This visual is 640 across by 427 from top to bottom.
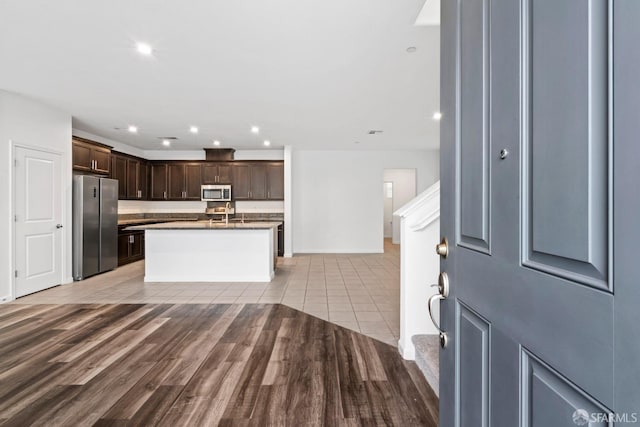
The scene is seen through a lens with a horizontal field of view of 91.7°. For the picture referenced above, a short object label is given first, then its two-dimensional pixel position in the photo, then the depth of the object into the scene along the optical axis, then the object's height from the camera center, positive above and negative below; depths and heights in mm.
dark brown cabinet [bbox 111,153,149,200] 6480 +858
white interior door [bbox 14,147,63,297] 4066 -79
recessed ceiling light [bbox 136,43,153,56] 2752 +1500
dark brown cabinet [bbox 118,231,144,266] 6172 -674
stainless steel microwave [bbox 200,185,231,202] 7406 +506
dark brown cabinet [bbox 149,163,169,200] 7602 +838
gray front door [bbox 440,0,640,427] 447 +3
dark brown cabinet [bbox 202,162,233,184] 7598 +1007
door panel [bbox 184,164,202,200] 7594 +811
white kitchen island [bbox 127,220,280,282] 4941 -667
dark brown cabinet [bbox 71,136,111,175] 5246 +1048
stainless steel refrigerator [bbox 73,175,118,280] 4980 -188
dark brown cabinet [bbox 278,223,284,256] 7434 -625
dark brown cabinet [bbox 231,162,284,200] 7605 +834
